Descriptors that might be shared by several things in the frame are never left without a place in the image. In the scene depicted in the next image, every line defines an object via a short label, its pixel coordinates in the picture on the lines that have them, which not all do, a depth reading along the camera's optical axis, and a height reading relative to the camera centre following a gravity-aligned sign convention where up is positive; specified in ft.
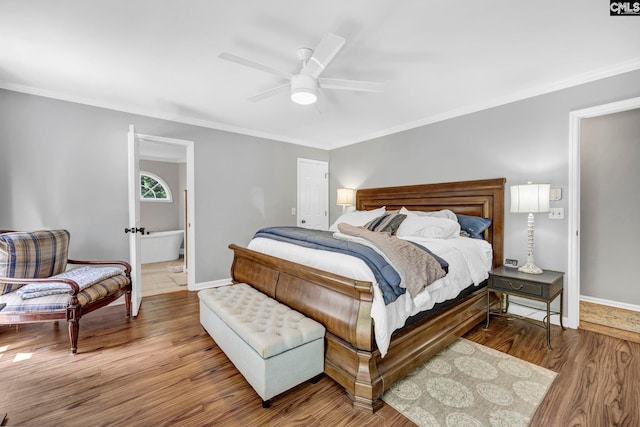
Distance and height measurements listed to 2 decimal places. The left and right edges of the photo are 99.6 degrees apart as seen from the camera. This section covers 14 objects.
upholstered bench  5.23 -2.80
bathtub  18.67 -2.58
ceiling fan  6.49 +3.42
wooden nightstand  7.69 -2.25
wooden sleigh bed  5.37 -2.52
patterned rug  5.14 -3.91
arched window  21.42 +1.73
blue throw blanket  5.59 -1.01
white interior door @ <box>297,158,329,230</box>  16.81 +1.04
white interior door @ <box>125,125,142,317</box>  9.52 -0.43
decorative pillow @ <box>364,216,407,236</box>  10.54 -0.52
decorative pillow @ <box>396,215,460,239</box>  9.43 -0.64
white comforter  5.37 -1.56
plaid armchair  7.20 -2.14
